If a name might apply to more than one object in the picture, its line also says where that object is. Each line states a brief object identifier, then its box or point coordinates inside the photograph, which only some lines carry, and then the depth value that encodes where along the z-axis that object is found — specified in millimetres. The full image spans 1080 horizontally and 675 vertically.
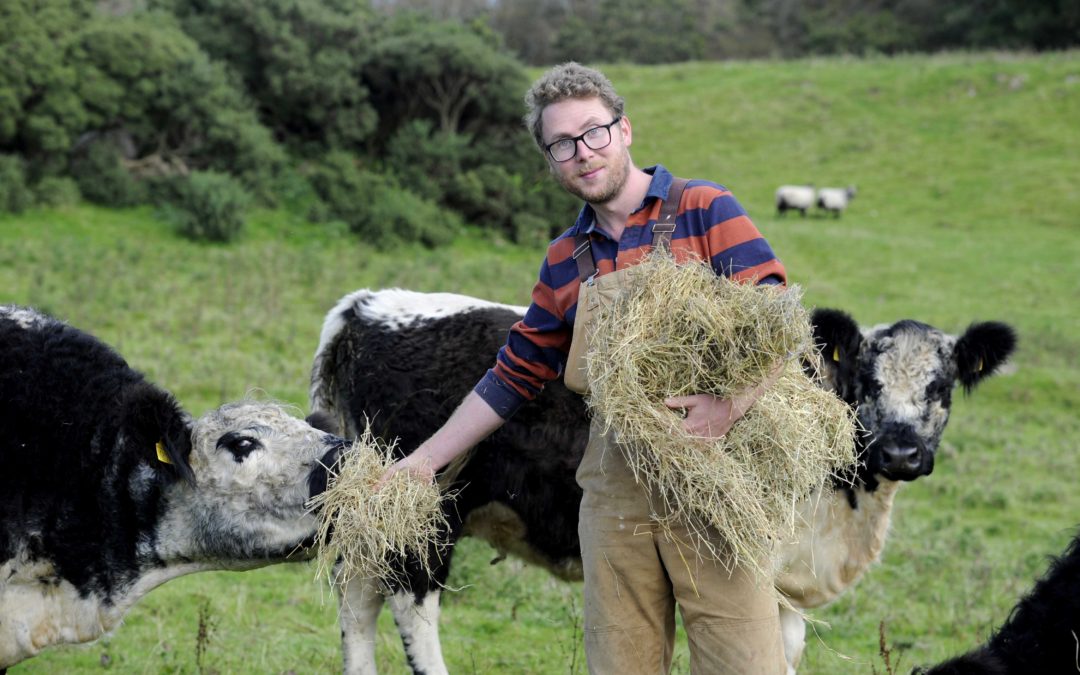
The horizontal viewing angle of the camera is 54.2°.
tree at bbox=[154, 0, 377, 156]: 21719
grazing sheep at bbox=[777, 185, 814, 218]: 28172
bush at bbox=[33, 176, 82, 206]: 18047
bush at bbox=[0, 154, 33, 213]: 17375
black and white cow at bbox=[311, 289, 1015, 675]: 5738
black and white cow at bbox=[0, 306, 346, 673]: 4527
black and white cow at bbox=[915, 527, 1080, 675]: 3924
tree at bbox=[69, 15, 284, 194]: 18781
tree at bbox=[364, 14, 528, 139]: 22672
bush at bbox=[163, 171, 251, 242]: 18141
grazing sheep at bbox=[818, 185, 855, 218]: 28391
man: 3736
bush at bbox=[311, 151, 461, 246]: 19938
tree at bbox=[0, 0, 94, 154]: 17625
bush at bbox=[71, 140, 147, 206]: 18922
